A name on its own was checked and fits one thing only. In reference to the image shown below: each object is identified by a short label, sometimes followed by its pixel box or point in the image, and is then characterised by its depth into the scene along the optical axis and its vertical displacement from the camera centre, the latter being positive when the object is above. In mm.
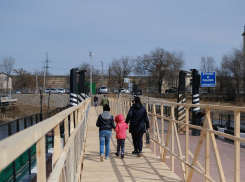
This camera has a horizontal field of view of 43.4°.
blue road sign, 15219 +471
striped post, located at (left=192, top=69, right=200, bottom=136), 15453 -31
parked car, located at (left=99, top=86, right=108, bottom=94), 70506 -509
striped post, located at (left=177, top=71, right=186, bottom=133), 16156 -366
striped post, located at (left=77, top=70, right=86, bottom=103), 21341 +46
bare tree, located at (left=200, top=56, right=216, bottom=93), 76125 +5322
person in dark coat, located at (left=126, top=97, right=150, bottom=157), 8164 -904
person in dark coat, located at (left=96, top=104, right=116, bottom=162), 7637 -948
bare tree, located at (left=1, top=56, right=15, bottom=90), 80781 +5237
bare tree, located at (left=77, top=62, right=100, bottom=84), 91312 +4877
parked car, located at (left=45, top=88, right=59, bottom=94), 73650 -626
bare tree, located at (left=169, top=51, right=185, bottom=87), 75294 +5724
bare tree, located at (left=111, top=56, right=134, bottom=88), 89938 +5247
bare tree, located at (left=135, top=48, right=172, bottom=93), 74938 +5962
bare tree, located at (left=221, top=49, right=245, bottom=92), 55469 +4372
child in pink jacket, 8000 -1102
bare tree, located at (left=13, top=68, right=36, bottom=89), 87875 +2094
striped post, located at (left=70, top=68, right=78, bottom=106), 19438 -25
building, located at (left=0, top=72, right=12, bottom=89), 78412 +1746
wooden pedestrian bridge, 1493 -1261
